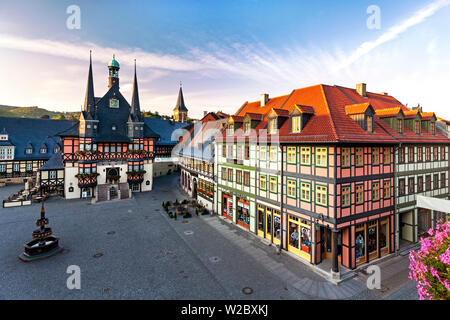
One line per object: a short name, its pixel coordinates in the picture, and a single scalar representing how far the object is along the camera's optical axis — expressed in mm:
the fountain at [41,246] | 15359
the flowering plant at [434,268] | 7184
